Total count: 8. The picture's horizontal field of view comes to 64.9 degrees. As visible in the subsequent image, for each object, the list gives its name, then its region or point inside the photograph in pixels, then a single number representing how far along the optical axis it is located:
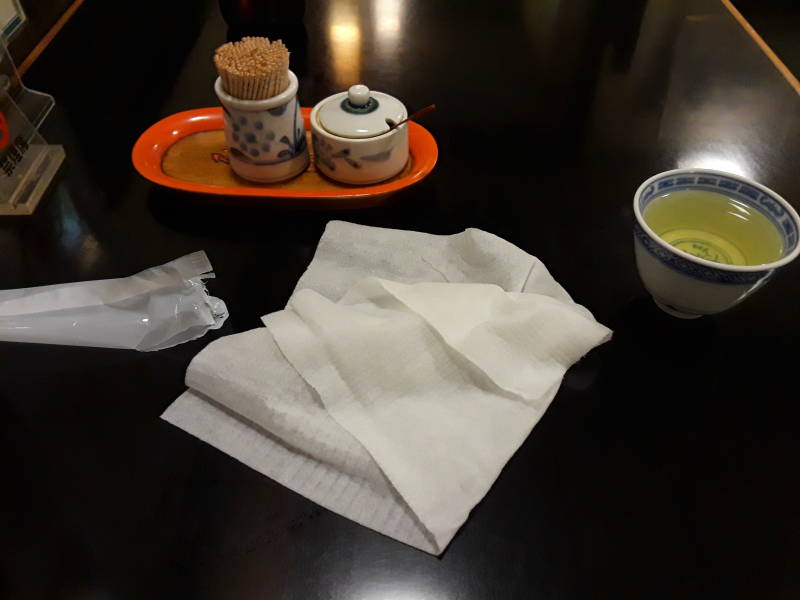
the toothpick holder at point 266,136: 0.69
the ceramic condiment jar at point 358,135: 0.72
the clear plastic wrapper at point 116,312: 0.61
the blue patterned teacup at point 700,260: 0.54
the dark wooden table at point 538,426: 0.47
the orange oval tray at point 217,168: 0.74
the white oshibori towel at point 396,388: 0.50
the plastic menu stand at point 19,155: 0.74
